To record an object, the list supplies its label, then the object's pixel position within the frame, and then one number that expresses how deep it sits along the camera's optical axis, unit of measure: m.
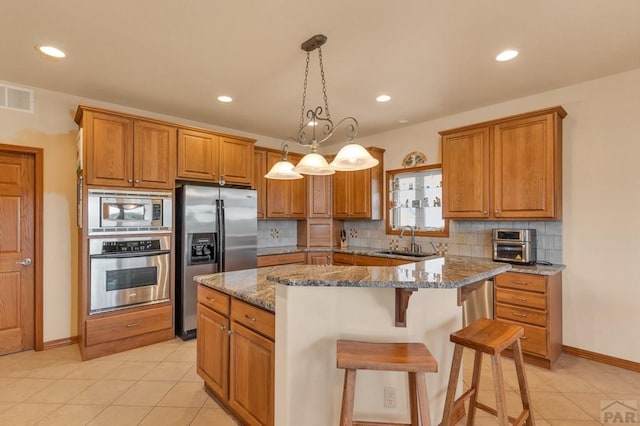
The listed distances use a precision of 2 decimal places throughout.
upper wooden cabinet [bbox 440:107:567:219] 3.06
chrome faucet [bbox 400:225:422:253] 4.34
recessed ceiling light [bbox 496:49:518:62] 2.52
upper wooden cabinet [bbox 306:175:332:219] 5.16
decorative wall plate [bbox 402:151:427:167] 4.43
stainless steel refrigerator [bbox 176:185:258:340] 3.54
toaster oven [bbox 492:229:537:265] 3.21
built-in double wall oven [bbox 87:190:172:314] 3.09
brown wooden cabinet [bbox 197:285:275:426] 1.80
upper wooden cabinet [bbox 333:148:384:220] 4.77
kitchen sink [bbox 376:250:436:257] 4.16
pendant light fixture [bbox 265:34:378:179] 2.11
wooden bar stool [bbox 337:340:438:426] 1.41
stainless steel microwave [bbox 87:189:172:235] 3.08
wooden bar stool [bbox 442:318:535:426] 1.61
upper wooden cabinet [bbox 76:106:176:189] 3.07
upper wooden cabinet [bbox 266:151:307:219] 4.84
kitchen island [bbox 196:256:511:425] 1.63
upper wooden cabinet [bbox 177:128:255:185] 3.68
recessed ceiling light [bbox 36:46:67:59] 2.46
